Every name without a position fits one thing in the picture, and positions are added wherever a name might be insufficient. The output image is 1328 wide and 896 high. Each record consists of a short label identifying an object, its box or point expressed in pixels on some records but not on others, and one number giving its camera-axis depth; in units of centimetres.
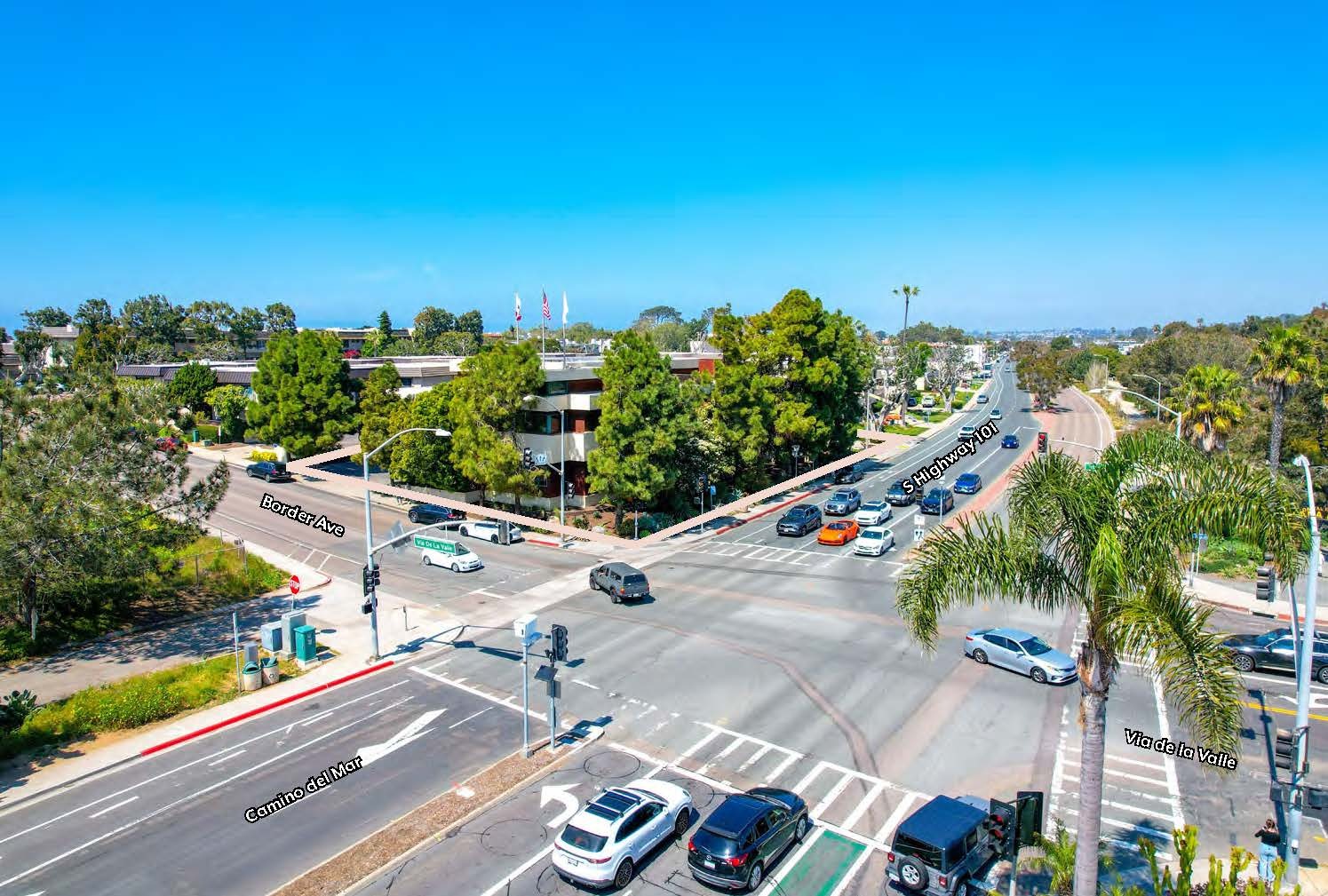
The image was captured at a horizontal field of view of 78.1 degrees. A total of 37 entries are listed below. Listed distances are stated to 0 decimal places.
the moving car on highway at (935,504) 5266
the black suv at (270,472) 6556
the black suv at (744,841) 1577
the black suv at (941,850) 1538
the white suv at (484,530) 4728
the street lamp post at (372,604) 2869
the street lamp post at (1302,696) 1537
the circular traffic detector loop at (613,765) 2088
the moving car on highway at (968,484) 5897
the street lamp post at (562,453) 4794
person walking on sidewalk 1523
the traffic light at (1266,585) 2130
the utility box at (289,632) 2989
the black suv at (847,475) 6719
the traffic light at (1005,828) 1406
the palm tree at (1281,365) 4403
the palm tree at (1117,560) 1160
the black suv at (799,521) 4856
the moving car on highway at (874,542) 4309
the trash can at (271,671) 2755
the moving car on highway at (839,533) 4616
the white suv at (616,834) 1598
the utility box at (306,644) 2919
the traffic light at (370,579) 2875
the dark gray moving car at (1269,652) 2656
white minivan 4172
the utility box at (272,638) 2981
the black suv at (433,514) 5106
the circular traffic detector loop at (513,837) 1759
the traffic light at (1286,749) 1552
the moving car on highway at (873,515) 4950
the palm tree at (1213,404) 4628
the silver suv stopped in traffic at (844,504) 5316
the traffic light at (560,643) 2198
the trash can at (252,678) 2694
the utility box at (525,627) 2273
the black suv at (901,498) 5703
